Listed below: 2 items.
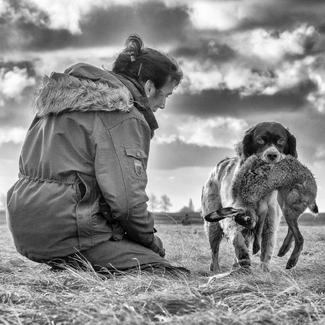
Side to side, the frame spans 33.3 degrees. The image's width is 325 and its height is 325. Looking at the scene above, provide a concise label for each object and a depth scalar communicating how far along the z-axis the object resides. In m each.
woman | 4.62
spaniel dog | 5.71
